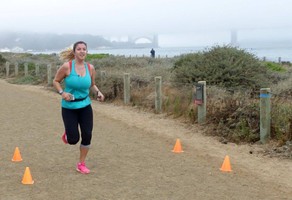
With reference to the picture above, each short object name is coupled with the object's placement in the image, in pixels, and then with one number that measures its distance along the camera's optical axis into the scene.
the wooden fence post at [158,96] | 12.45
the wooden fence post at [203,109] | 10.26
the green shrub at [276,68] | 24.62
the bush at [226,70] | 13.80
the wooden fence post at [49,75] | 22.29
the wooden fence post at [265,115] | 8.47
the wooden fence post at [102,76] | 16.42
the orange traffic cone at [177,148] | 7.95
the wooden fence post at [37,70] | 26.13
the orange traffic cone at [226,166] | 6.66
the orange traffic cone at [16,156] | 7.04
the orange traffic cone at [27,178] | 5.75
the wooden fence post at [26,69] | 27.23
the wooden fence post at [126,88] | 14.31
